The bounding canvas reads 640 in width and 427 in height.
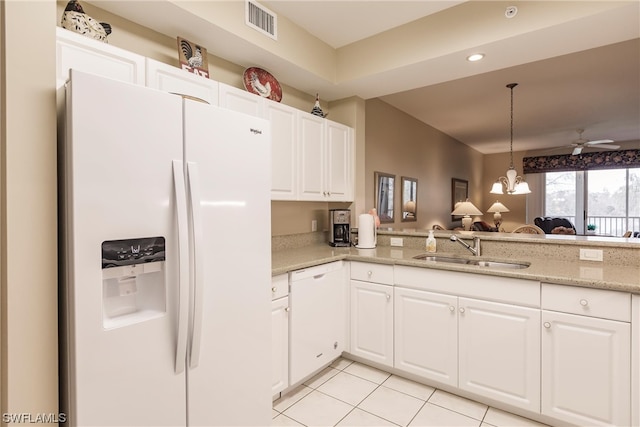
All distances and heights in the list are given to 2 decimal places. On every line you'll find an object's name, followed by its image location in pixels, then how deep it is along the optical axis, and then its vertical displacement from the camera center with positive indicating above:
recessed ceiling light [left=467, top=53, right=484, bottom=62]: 2.45 +1.12
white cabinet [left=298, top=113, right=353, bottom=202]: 2.80 +0.44
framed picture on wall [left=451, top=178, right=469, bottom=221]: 6.70 +0.37
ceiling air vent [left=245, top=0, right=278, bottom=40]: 2.29 +1.33
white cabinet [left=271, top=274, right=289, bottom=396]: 2.04 -0.75
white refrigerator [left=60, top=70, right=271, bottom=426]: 1.09 -0.19
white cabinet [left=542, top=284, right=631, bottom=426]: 1.67 -0.76
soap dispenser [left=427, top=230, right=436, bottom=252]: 2.78 -0.28
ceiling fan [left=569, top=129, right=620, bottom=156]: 5.18 +1.05
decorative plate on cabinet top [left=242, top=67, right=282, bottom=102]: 2.56 +0.98
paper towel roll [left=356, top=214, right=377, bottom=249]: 2.98 -0.19
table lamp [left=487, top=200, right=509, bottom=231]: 6.45 +0.02
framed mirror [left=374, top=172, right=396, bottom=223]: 4.10 +0.18
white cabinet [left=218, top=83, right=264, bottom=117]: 2.15 +0.74
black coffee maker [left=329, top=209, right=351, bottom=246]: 3.16 -0.15
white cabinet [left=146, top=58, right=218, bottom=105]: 1.81 +0.74
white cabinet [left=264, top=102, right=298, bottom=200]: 2.52 +0.46
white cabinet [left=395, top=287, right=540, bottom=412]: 1.92 -0.84
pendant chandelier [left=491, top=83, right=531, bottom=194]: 5.12 +0.38
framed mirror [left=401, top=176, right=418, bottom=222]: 4.77 +0.16
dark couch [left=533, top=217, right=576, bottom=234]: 6.96 -0.29
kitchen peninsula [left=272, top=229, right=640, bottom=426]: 1.71 -0.67
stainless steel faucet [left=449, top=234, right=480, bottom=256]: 2.62 -0.28
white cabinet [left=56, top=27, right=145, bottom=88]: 1.47 +0.71
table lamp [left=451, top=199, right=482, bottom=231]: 4.92 -0.01
